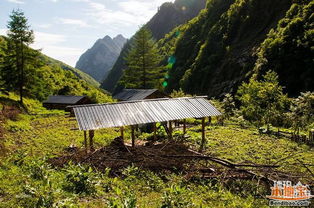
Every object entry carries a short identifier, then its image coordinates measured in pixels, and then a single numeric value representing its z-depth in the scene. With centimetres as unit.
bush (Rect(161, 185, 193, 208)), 647
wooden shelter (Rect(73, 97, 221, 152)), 1365
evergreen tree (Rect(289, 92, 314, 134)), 2164
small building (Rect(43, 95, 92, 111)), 5109
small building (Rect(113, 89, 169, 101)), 3238
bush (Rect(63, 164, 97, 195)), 778
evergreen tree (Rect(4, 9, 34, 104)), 3578
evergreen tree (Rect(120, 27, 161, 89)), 4700
